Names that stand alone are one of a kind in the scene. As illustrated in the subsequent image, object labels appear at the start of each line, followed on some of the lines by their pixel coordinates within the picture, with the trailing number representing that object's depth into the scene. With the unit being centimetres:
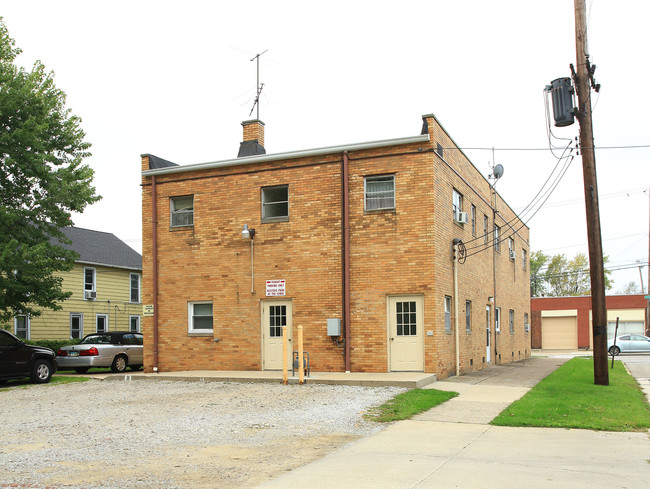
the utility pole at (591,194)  1483
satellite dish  2550
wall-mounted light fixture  1830
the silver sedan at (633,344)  3844
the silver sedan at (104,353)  2122
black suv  1723
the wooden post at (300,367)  1531
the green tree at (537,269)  7350
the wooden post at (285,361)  1520
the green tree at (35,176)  2117
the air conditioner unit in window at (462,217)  1927
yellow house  3161
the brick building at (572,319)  4759
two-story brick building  1678
